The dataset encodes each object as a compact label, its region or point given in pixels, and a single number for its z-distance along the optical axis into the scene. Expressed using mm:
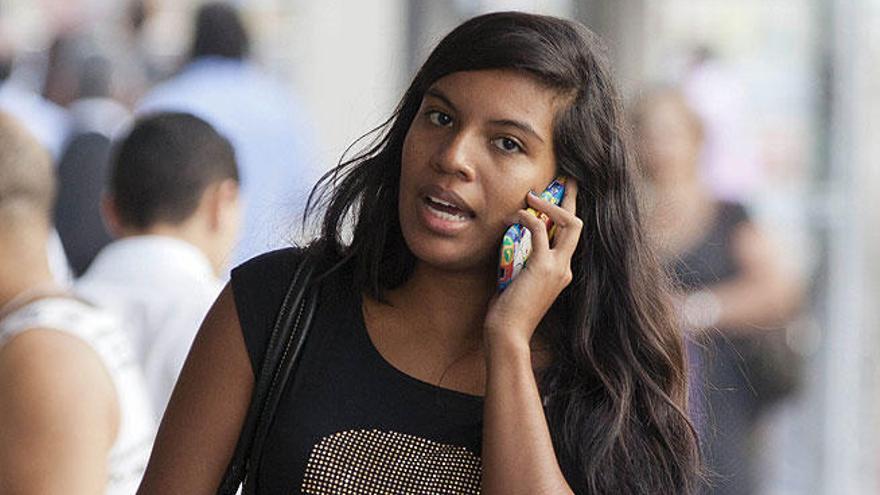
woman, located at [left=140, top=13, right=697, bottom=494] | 5508
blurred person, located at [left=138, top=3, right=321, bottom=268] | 11875
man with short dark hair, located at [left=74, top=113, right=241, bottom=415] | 8484
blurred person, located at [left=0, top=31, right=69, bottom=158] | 15148
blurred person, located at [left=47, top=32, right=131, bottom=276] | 13914
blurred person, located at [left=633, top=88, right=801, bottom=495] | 11266
